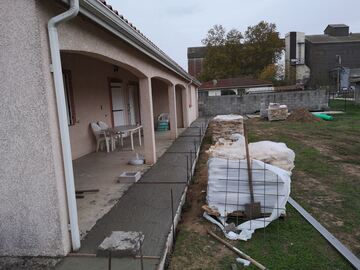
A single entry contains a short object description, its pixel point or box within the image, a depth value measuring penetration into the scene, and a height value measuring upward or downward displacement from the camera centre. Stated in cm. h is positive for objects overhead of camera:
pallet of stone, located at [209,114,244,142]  962 -104
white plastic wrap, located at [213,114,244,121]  967 -74
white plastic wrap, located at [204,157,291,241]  388 -129
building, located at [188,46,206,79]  5825 +762
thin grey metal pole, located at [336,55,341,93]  4522 +500
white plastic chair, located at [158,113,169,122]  1388 -88
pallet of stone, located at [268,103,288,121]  1791 -122
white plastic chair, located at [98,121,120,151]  820 -96
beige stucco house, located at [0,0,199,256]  262 -19
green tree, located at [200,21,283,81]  4484 +683
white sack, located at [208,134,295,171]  432 -89
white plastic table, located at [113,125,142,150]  779 -80
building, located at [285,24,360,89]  4538 +571
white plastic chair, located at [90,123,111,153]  799 -94
